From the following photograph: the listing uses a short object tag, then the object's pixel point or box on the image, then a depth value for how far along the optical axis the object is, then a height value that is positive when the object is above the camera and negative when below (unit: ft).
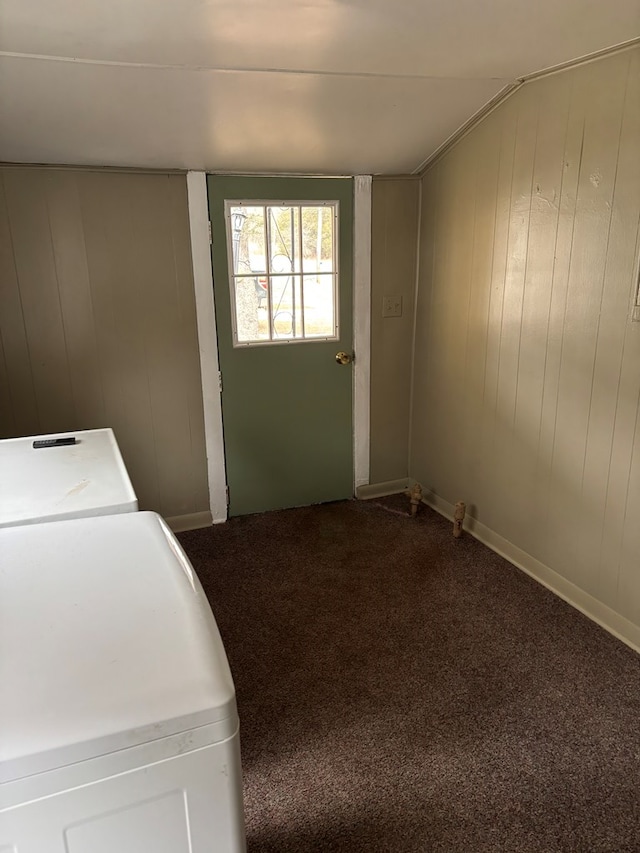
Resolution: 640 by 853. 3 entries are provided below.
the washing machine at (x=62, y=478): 4.79 -1.80
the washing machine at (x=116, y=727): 2.51 -1.90
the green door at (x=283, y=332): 9.93 -1.00
